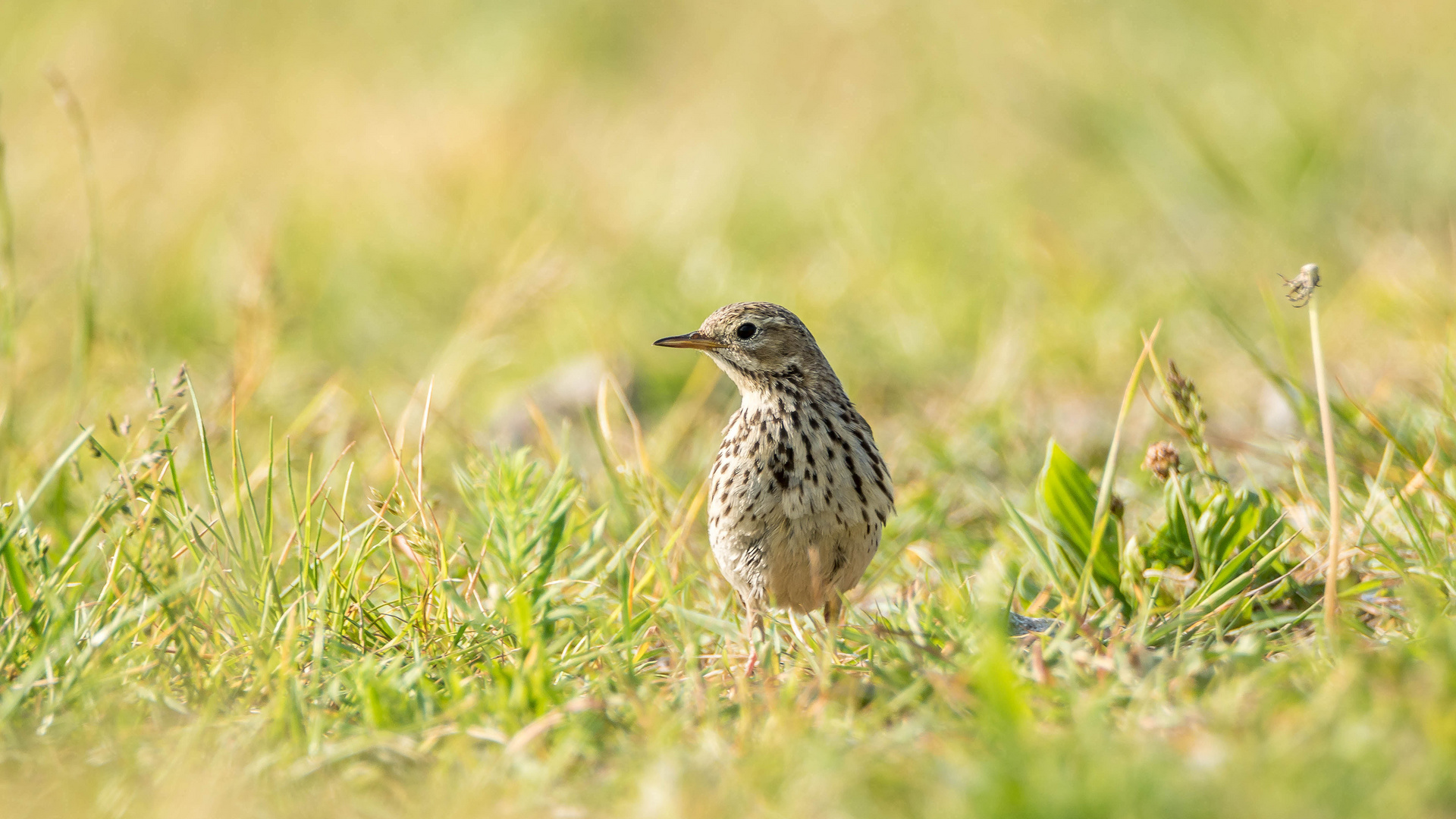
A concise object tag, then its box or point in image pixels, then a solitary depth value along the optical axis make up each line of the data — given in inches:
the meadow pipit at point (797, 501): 289.0
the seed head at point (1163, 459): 276.8
